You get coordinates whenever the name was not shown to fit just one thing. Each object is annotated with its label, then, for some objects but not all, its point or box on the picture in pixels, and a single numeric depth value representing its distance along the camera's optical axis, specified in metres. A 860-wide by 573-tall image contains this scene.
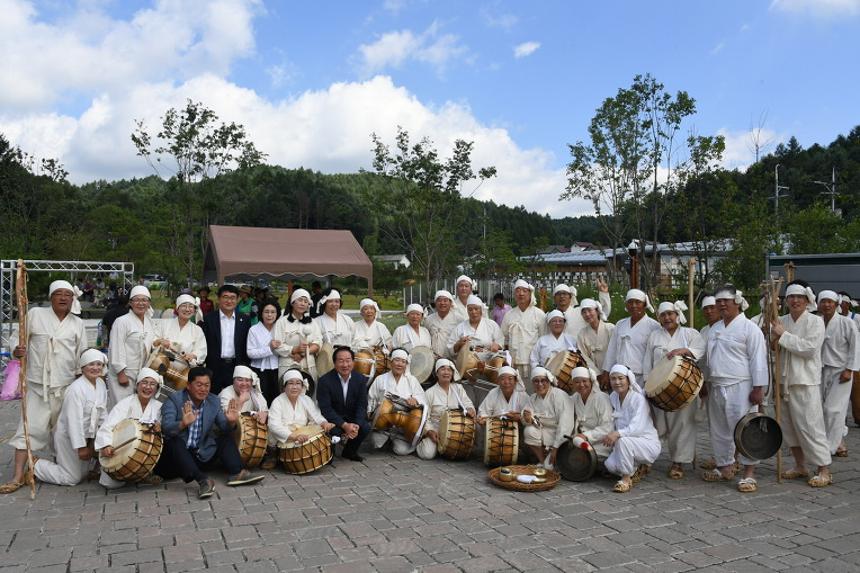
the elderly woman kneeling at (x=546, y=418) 6.49
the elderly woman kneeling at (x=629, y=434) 6.02
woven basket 5.89
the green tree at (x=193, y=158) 19.64
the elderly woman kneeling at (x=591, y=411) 6.31
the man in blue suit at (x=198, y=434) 5.91
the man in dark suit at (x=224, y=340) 7.27
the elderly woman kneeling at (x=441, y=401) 7.22
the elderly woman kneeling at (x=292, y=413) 6.51
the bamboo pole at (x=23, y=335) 5.80
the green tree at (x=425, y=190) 19.88
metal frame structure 11.70
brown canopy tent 15.12
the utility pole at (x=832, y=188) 26.85
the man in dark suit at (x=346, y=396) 7.02
